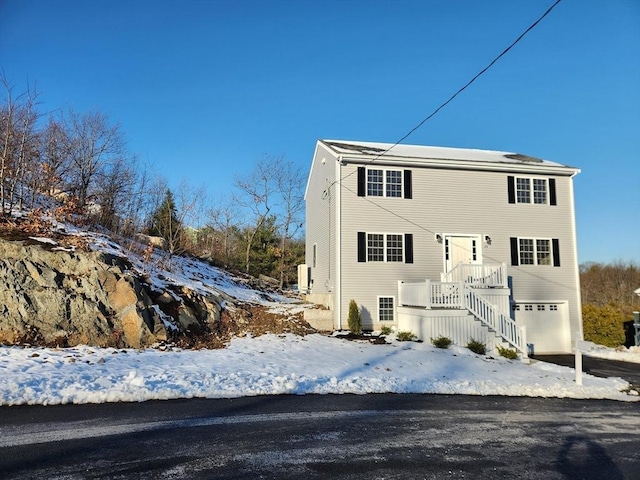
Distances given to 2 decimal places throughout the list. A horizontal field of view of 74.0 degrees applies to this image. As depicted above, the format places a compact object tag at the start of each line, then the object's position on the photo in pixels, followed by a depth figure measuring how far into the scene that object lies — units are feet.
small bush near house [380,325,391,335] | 48.49
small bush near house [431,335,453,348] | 42.57
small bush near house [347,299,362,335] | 47.57
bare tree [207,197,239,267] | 109.60
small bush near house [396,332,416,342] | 44.76
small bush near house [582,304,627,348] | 56.59
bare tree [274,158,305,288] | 97.36
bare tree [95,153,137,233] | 62.59
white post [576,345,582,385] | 31.45
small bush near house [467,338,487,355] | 42.63
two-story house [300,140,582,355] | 50.83
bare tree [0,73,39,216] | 50.80
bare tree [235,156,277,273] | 92.27
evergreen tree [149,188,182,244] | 71.74
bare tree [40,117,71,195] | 61.93
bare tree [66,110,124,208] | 66.23
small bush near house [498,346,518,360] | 42.13
